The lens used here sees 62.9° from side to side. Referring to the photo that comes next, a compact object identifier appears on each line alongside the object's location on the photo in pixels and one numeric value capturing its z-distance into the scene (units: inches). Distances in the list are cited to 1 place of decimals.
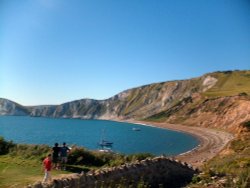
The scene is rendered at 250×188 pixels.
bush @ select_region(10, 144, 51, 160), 447.6
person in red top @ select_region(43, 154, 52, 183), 287.9
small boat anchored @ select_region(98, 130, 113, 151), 1610.6
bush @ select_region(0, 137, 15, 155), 493.4
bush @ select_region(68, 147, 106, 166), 441.9
